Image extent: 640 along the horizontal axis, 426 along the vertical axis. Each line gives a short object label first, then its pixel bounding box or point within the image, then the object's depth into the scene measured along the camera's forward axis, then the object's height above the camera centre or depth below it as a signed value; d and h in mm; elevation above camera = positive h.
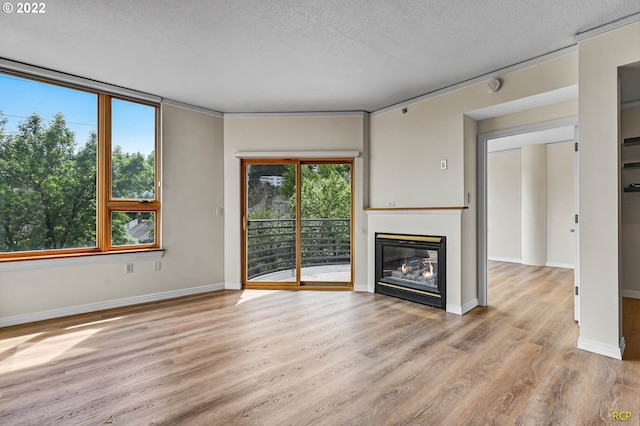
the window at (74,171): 3150 +493
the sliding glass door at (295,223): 4637 -152
